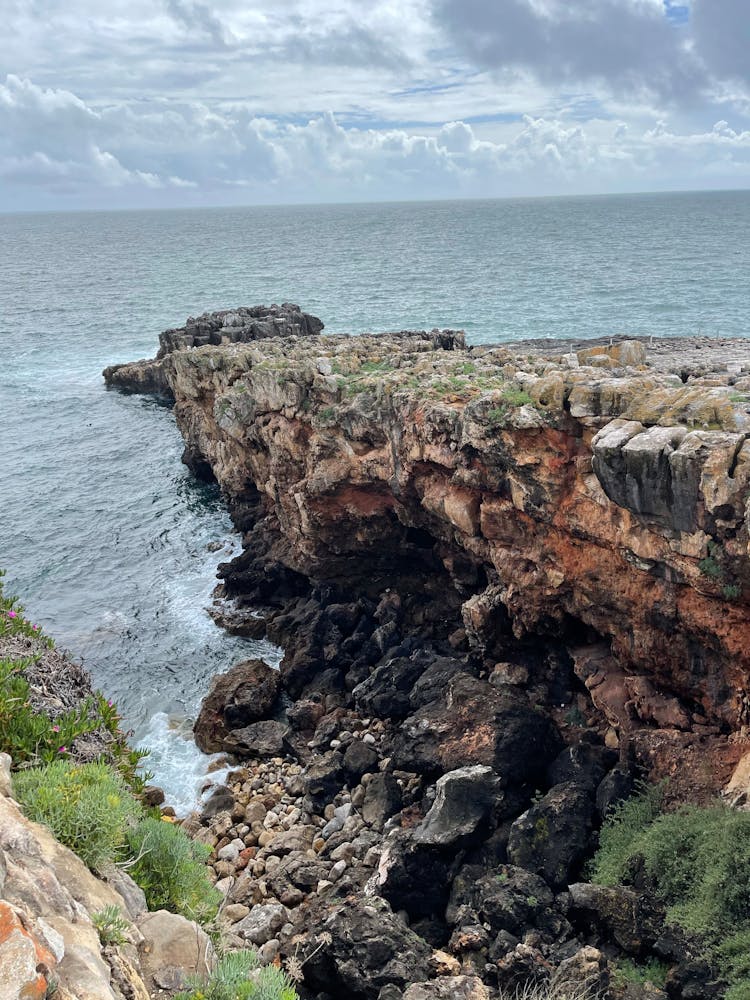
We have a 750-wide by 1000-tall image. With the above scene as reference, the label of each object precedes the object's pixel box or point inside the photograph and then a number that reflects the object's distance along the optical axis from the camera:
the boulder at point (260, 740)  26.39
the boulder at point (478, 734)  20.78
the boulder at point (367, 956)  15.21
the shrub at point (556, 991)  13.95
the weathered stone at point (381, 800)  21.84
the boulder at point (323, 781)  23.45
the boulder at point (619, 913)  15.64
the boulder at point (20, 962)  6.15
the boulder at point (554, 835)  17.83
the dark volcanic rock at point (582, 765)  19.92
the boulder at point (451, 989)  14.08
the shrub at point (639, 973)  14.80
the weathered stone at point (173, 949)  9.55
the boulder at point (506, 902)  16.39
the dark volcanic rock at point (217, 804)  23.57
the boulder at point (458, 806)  19.00
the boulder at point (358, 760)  23.80
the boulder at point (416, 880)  18.28
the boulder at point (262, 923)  18.09
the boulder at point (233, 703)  27.61
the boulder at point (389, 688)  25.89
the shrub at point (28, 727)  11.95
